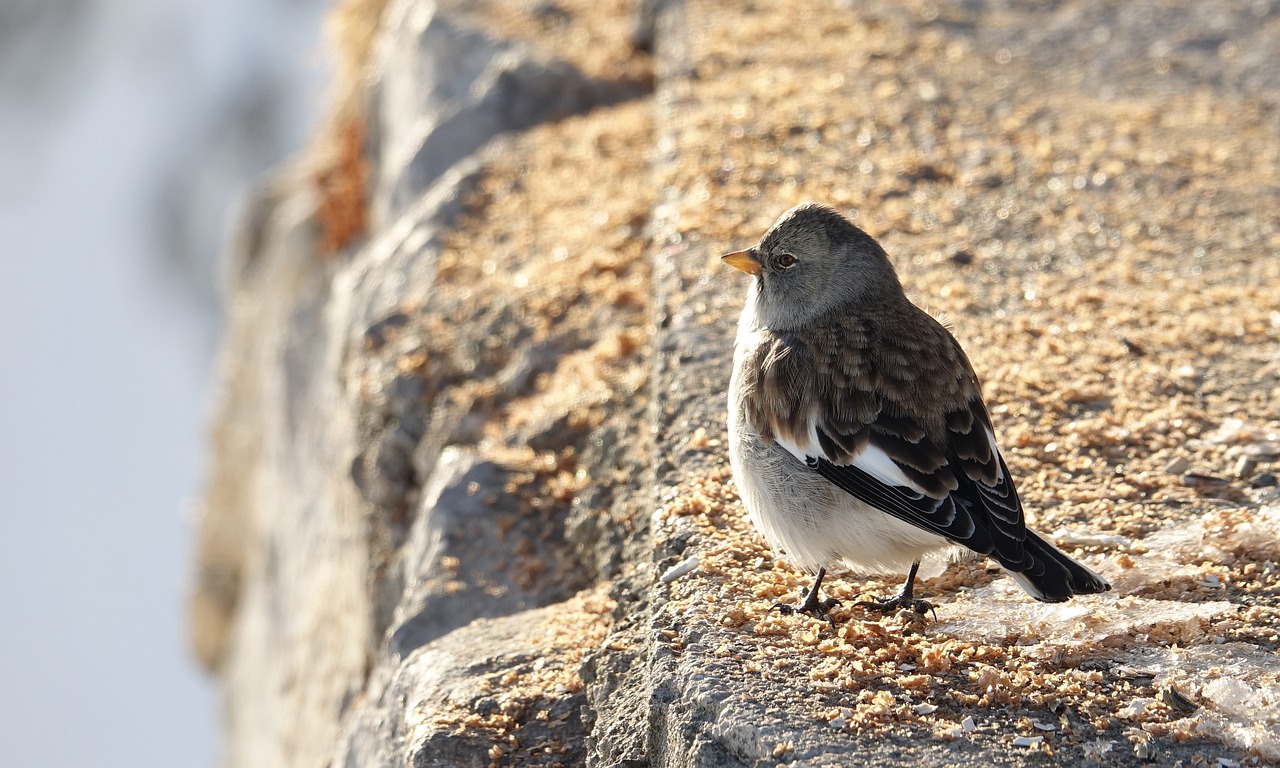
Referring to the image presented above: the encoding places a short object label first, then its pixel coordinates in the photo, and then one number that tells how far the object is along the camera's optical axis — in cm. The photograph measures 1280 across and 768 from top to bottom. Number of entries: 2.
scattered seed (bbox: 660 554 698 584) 622
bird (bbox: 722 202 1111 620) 552
